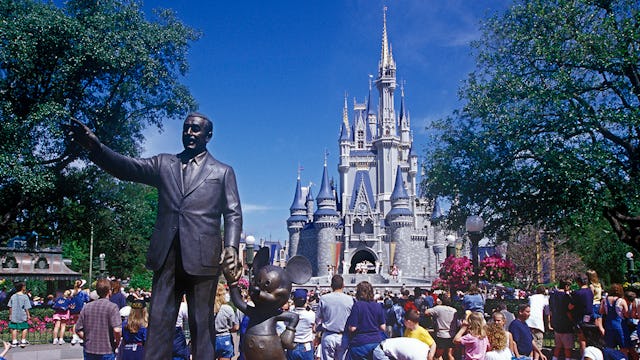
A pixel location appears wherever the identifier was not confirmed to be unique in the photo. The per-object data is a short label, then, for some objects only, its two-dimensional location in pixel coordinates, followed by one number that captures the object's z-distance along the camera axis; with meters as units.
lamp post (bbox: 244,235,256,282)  17.24
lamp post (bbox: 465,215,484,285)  11.17
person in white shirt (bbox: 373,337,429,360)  5.97
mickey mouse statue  5.09
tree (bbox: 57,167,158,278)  17.91
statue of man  4.43
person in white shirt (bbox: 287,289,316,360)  7.46
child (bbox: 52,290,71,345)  12.72
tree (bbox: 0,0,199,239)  15.05
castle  69.88
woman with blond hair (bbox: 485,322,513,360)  6.00
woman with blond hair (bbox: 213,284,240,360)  7.15
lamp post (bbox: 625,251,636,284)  19.97
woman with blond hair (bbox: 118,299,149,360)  6.50
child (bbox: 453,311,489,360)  6.42
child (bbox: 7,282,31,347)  11.63
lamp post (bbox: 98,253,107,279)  21.90
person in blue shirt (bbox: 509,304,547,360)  8.01
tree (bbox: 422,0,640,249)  14.28
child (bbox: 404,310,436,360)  6.98
